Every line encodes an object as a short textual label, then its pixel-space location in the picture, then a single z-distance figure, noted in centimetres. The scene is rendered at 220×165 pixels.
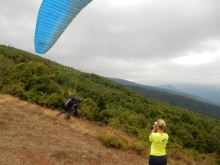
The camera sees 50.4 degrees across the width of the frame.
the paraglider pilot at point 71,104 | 1006
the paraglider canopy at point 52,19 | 895
